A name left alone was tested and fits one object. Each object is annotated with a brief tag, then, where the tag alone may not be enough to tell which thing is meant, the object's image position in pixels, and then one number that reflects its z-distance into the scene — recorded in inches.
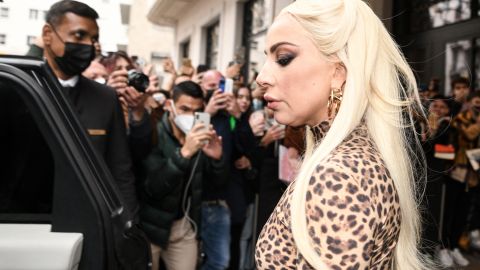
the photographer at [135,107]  113.1
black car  60.1
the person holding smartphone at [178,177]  119.1
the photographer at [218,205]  152.1
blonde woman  40.9
